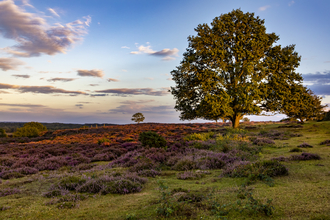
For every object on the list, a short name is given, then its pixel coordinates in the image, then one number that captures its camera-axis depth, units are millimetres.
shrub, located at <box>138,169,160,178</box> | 8678
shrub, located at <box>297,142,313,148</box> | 12377
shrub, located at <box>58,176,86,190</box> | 7078
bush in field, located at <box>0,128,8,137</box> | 42931
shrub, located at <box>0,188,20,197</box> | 6602
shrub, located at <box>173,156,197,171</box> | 9497
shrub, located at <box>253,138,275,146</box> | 14641
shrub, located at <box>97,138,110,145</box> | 20625
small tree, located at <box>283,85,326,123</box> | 23000
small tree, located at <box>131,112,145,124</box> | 64312
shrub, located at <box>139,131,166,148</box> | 14802
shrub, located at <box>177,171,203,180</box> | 7734
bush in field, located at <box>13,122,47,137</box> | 39125
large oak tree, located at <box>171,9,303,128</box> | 21406
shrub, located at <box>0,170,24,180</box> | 9875
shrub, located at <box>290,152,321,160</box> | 9047
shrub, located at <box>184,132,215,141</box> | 17430
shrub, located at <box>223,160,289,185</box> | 6633
